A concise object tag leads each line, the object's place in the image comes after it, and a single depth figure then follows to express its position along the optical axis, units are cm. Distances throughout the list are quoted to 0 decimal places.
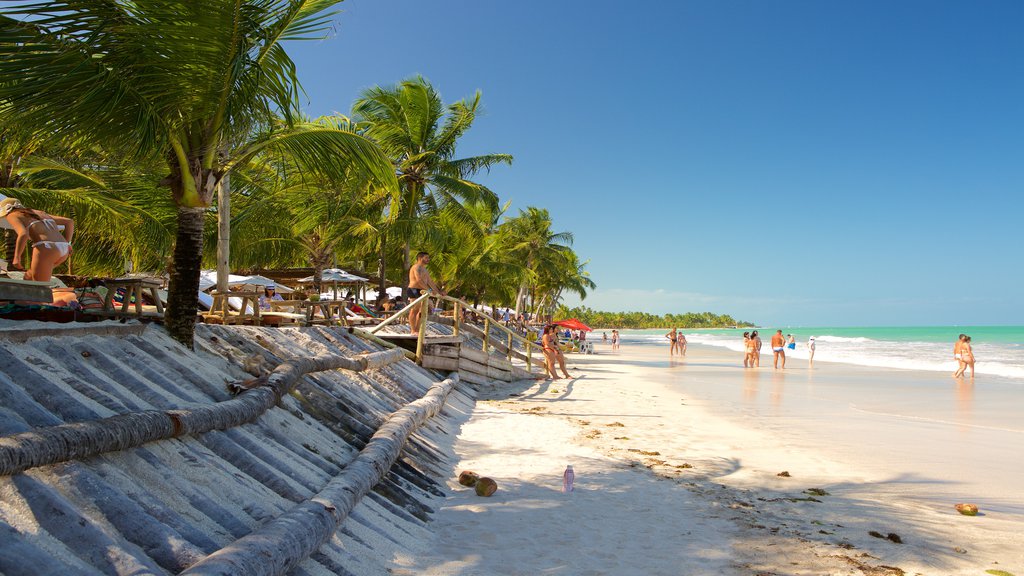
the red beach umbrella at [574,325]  3373
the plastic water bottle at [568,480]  564
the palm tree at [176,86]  456
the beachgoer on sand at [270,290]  1987
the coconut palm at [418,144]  2102
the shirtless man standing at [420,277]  1220
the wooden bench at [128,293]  561
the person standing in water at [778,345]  2467
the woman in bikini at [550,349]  1680
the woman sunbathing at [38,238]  546
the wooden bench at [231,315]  893
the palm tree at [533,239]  4950
